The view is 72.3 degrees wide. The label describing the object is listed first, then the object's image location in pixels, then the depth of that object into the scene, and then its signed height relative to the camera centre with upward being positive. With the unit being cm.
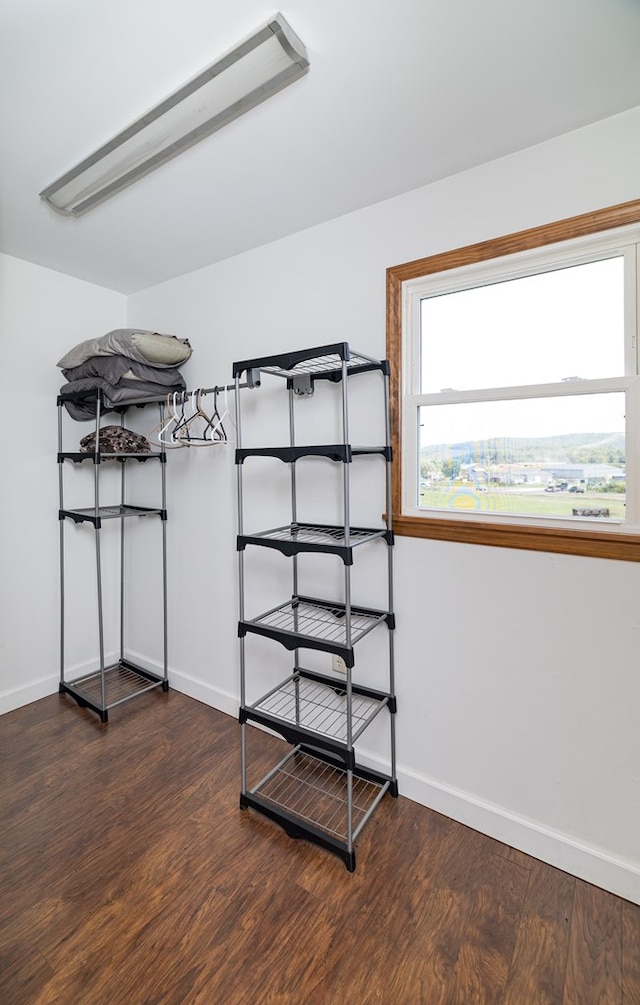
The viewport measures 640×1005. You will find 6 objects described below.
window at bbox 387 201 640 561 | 138 +36
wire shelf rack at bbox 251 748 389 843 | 164 -121
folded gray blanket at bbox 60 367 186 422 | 224 +56
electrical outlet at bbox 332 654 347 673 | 193 -75
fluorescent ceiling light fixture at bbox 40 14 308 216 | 112 +115
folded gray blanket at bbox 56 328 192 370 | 216 +76
